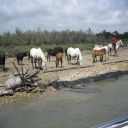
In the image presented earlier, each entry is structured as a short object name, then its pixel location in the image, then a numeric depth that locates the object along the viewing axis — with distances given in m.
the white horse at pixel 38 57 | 9.70
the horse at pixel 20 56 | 11.12
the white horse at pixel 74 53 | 11.05
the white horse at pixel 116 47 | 13.45
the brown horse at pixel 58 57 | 9.91
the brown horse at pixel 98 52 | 11.28
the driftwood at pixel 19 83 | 6.70
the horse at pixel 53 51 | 12.05
